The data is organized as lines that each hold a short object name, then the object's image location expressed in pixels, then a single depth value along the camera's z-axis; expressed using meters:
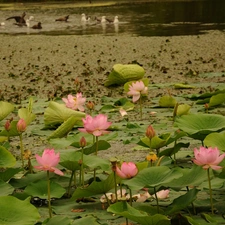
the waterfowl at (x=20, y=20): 23.75
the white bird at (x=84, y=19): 23.52
